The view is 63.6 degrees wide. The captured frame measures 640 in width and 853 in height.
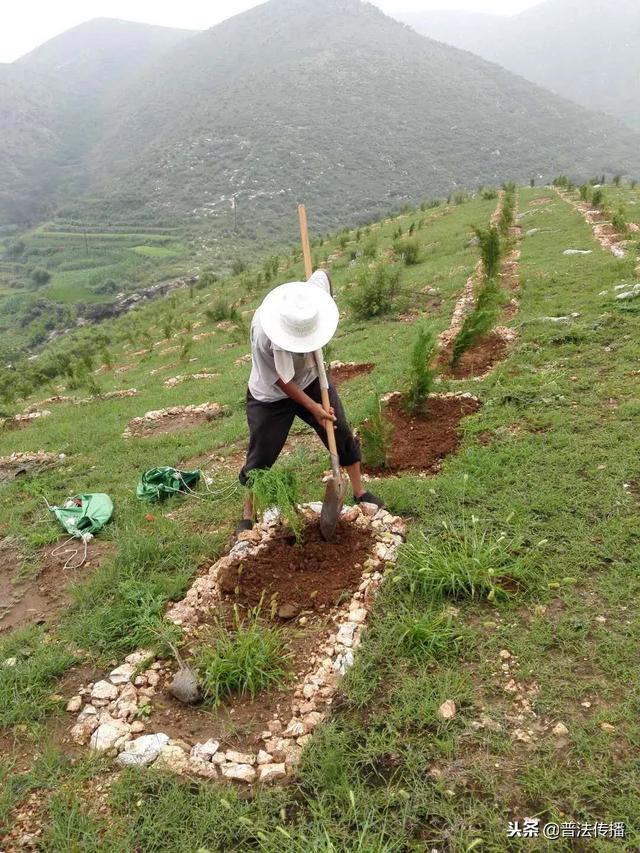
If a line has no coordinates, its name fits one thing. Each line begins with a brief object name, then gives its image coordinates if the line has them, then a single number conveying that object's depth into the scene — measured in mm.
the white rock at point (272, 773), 2432
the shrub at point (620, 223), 10602
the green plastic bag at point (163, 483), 5219
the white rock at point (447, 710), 2496
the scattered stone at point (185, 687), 2838
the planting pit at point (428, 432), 4793
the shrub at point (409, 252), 13688
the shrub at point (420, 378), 5100
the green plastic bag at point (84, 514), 4773
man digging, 3236
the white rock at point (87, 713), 2840
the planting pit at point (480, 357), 6312
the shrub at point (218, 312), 15473
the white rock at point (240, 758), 2510
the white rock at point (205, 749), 2554
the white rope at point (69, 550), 4446
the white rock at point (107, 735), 2650
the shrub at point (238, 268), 28209
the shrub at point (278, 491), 3498
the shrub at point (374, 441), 4648
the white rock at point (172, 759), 2502
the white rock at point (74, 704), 2916
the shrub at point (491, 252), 7945
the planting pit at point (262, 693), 2568
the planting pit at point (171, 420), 7645
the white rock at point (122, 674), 3051
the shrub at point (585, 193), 15798
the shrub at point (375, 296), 10344
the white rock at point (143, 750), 2545
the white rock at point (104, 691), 2941
